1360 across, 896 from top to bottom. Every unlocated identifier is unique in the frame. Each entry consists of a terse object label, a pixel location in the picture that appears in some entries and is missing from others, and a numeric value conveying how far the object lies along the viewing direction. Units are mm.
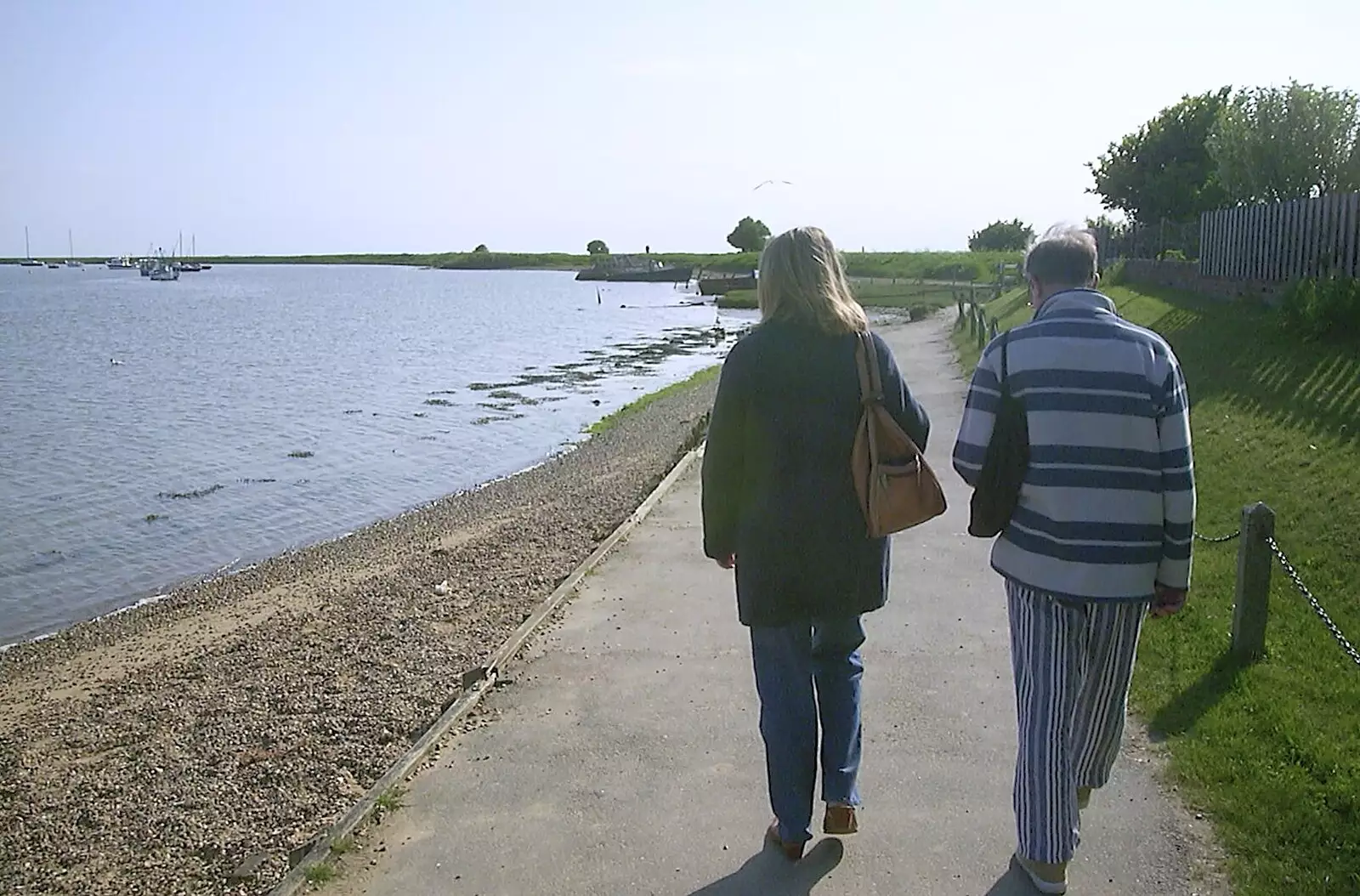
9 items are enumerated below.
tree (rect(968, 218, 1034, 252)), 89938
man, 3424
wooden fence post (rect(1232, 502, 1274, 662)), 5664
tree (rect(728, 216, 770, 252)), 123688
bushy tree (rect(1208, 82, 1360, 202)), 26703
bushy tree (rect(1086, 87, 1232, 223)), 39562
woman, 3732
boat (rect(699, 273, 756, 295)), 98244
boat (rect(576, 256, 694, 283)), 127438
